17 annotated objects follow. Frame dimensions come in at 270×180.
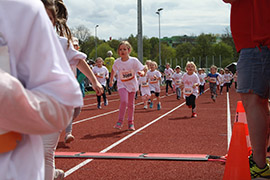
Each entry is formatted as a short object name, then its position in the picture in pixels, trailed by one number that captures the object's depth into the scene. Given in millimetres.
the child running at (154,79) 16795
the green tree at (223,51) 115638
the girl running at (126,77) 8992
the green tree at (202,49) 116062
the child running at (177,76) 24362
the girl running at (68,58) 2580
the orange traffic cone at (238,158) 3340
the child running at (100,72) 18006
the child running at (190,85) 12909
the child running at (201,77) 26384
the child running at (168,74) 27359
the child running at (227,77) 34281
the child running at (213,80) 20800
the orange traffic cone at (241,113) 5219
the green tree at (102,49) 115250
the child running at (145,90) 16172
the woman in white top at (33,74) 1246
